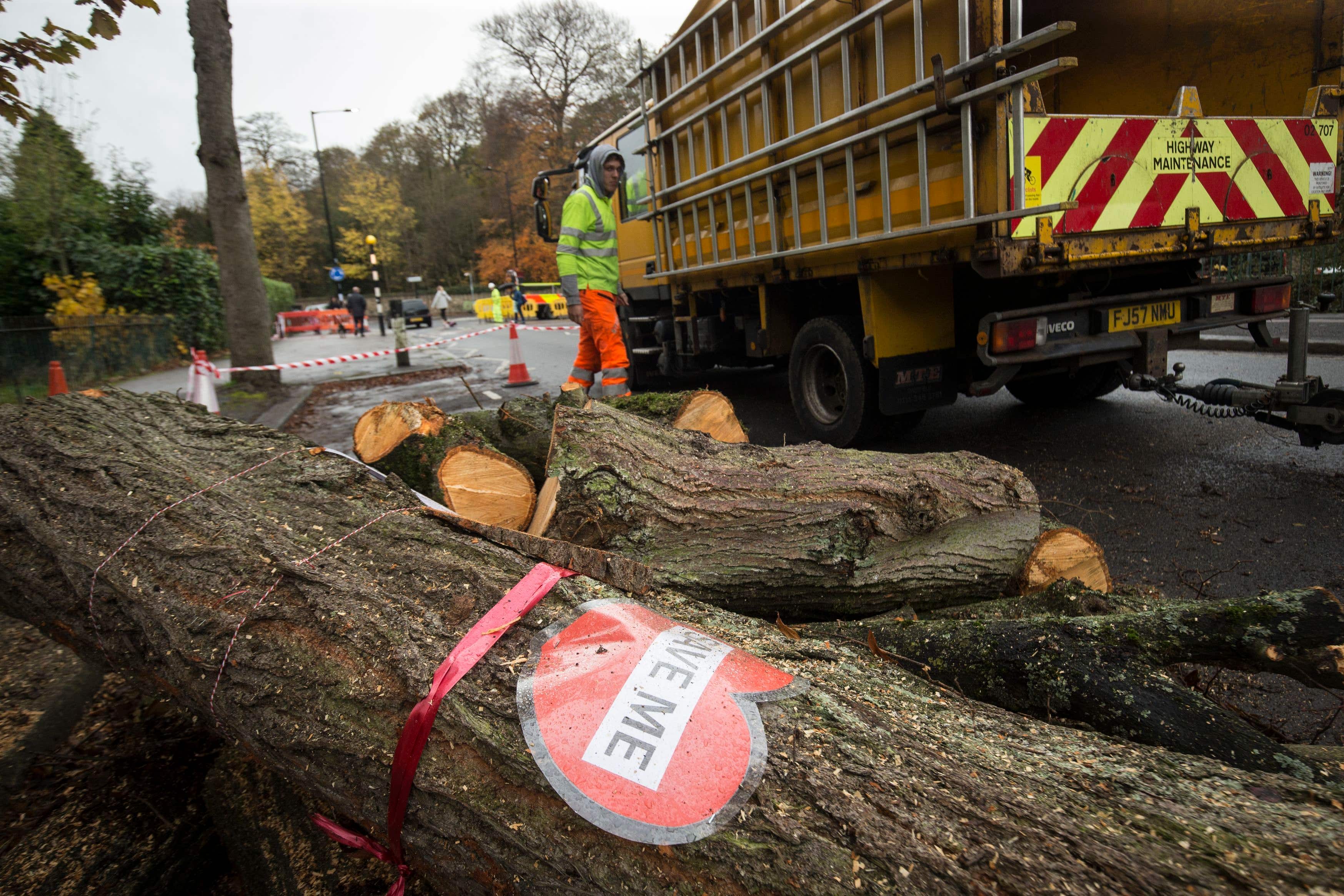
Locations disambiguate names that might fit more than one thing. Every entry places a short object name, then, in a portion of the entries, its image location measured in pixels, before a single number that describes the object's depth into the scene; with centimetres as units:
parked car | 3338
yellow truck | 379
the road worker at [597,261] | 639
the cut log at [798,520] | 236
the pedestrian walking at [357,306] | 2825
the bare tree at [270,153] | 4756
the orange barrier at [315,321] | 3619
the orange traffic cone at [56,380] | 815
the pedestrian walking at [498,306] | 3080
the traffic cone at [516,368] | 1035
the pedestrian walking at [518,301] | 3055
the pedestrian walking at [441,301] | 3791
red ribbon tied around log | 145
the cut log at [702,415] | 394
